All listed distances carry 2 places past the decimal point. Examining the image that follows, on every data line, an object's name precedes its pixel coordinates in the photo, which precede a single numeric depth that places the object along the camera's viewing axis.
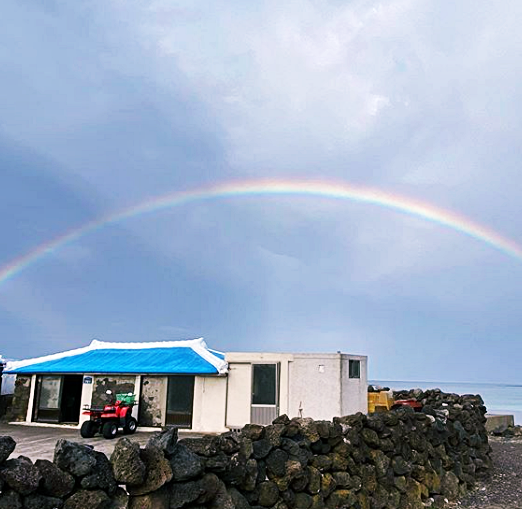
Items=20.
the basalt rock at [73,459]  4.92
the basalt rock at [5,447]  4.51
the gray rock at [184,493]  5.71
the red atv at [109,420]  19.34
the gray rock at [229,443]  6.70
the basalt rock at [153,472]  5.43
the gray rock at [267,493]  7.12
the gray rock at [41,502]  4.57
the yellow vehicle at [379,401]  22.47
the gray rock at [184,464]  5.77
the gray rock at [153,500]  5.39
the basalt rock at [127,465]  5.25
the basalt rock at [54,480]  4.73
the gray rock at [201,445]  6.34
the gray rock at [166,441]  5.78
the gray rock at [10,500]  4.42
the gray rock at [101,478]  5.00
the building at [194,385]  20.38
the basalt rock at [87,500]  4.84
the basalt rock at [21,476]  4.46
